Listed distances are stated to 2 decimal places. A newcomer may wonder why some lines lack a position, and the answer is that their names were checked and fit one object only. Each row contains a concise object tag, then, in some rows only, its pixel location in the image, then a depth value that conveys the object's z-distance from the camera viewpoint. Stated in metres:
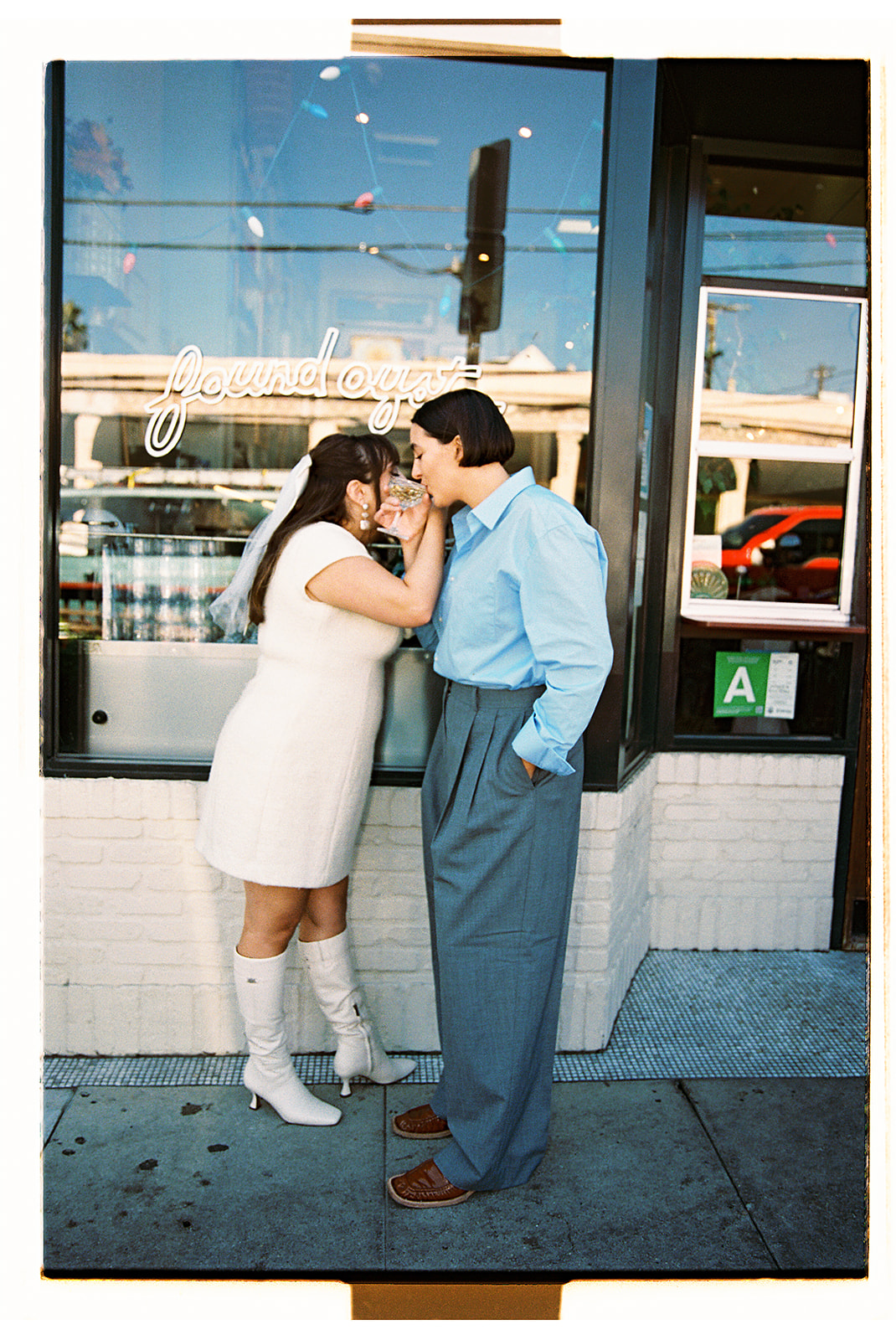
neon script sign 3.42
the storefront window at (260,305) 3.23
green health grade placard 3.94
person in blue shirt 2.45
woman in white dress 2.61
